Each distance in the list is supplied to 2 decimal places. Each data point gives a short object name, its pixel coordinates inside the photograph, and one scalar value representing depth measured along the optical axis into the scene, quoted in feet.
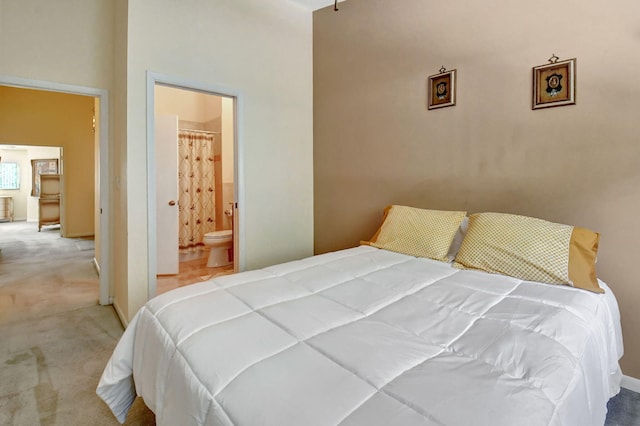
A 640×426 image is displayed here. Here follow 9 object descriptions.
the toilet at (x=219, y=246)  14.14
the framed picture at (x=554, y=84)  6.60
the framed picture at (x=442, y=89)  8.24
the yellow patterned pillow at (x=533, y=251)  5.60
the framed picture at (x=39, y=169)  29.84
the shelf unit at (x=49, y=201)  25.69
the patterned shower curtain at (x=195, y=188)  15.30
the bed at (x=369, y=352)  2.54
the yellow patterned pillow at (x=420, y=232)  7.20
